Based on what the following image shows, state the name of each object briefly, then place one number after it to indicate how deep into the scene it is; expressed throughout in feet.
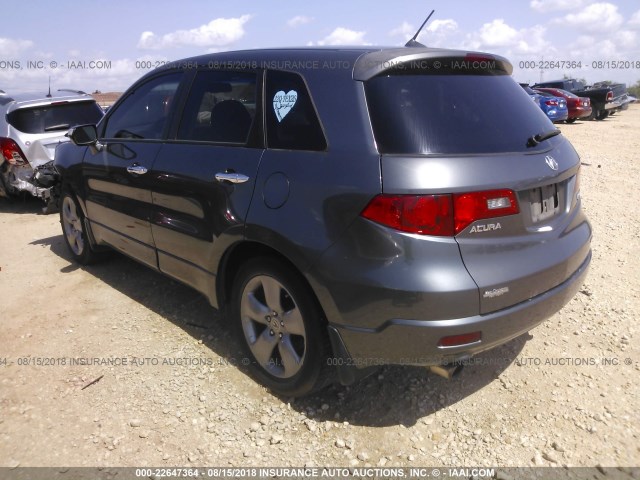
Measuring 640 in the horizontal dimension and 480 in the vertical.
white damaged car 23.11
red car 65.87
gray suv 7.15
